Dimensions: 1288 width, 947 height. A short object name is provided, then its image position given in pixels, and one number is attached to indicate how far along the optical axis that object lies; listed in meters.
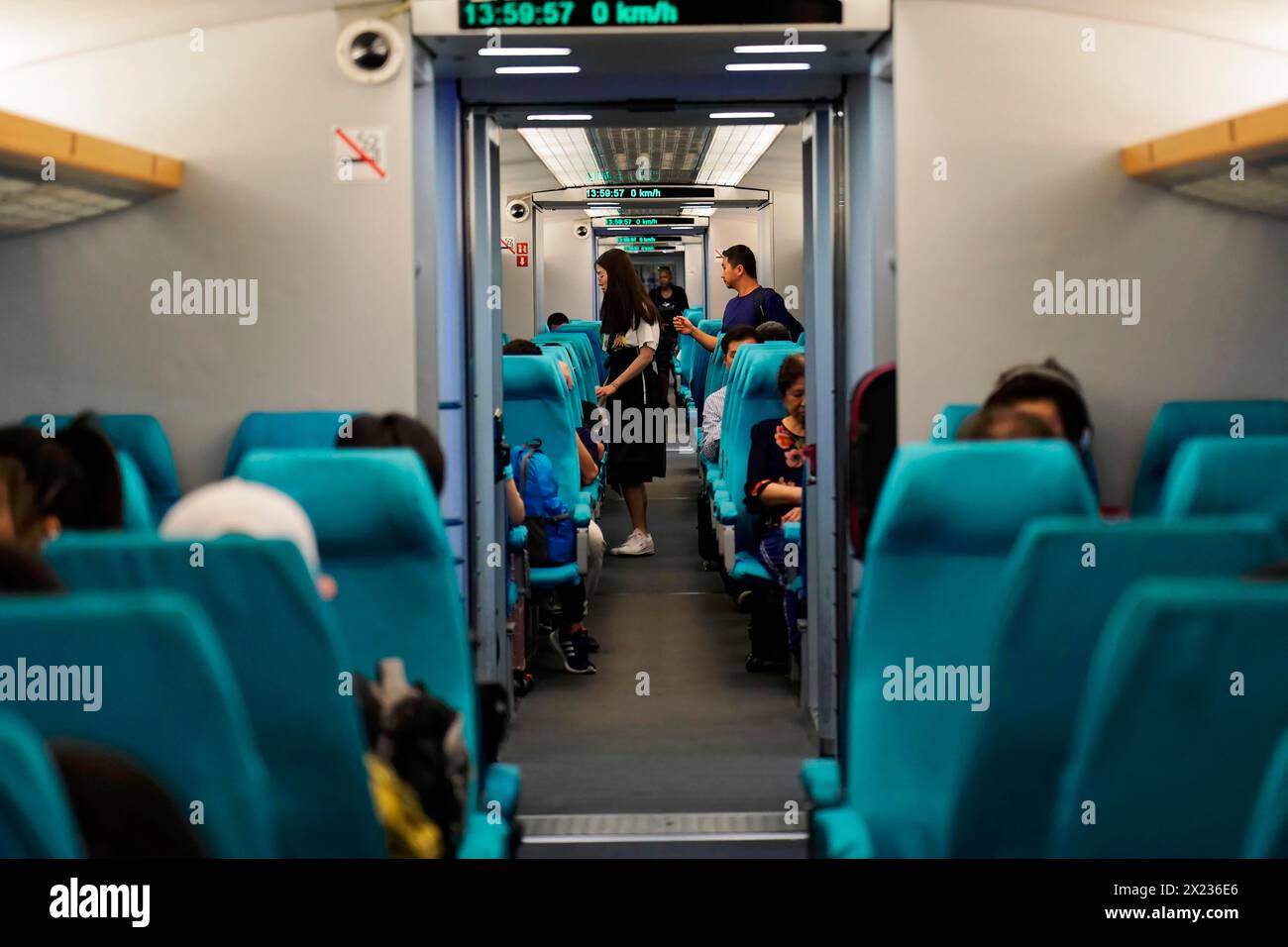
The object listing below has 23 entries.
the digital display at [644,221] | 17.44
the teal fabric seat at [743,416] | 6.91
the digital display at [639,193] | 13.98
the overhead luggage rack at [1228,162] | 3.87
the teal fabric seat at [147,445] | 4.62
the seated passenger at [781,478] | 6.40
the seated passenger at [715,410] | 8.64
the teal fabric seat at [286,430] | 4.50
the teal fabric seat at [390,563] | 2.65
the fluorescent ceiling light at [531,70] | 4.80
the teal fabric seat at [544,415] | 7.09
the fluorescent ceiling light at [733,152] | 10.66
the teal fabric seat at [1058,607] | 2.00
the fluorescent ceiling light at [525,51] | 4.54
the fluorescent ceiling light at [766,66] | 4.80
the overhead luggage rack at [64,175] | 3.95
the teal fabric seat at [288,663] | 2.04
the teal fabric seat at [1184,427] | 4.46
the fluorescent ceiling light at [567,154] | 10.34
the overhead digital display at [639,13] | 4.32
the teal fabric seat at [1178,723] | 1.56
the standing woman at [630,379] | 9.75
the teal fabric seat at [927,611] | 2.56
